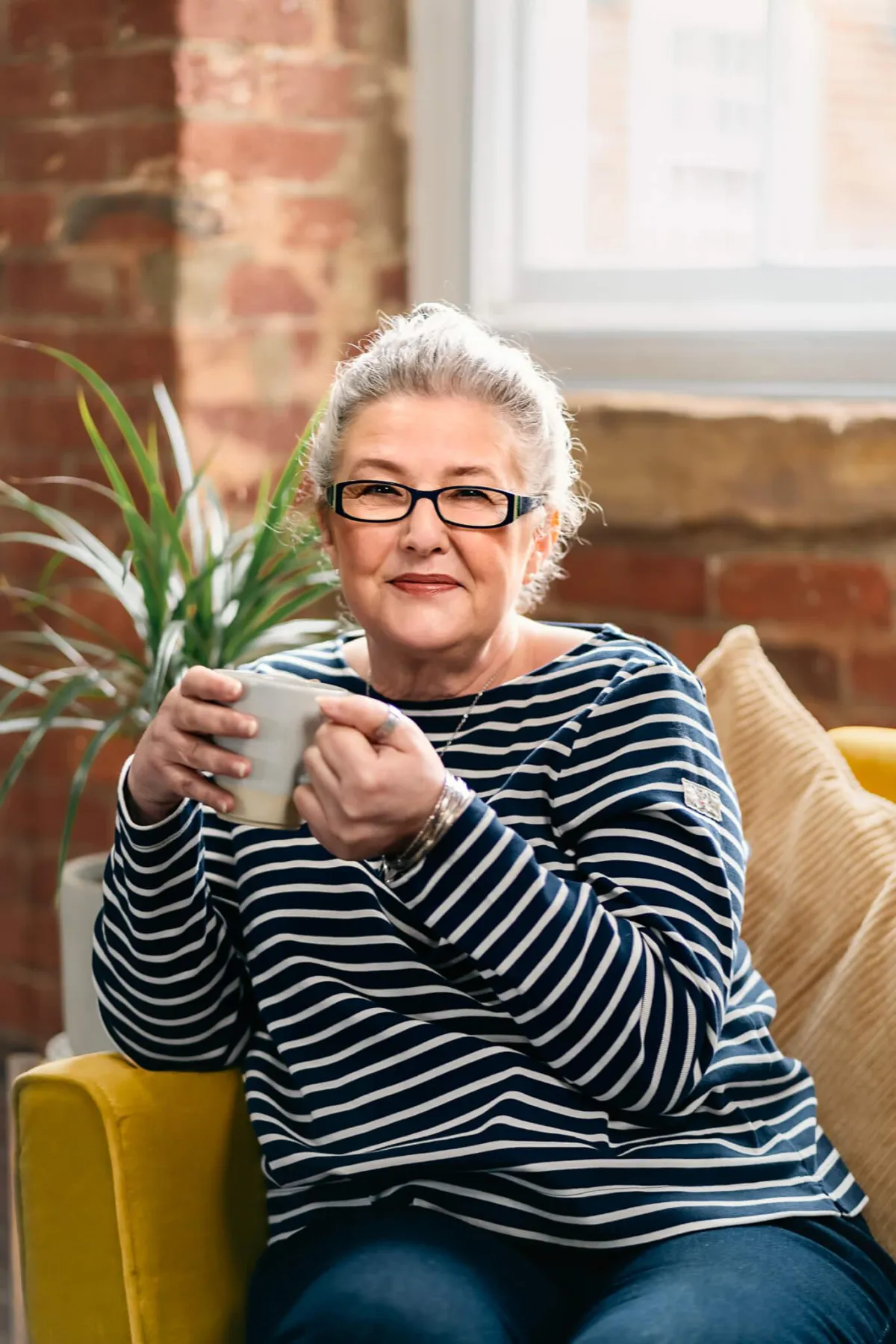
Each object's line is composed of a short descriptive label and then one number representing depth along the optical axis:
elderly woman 2.18
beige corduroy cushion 2.37
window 3.05
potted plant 2.77
